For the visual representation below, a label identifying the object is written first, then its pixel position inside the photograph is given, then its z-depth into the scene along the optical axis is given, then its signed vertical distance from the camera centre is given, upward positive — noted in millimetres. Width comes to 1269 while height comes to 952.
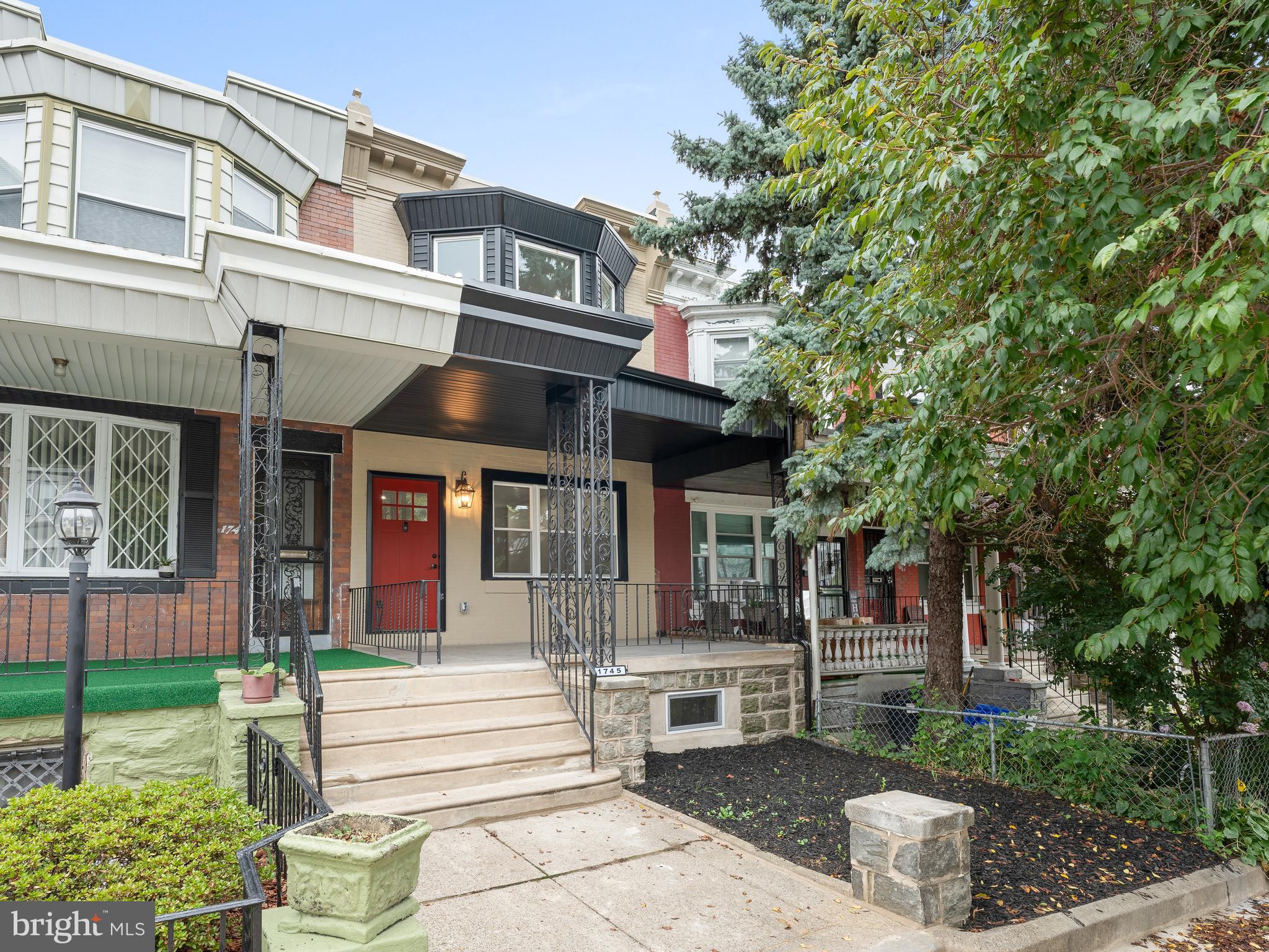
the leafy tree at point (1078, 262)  3547 +1579
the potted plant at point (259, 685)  5324 -836
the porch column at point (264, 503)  5898 +461
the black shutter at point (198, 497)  8461 +732
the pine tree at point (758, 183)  8461 +4290
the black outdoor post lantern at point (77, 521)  4406 +258
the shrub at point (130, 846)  2902 -1172
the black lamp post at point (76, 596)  4176 -163
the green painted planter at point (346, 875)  2480 -1021
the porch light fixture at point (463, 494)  10391 +860
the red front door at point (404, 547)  9633 +163
